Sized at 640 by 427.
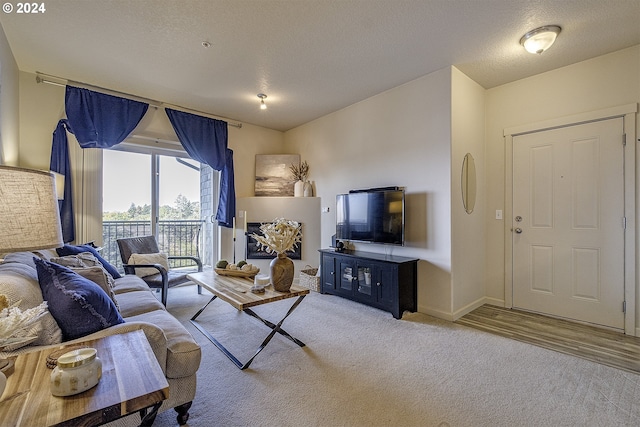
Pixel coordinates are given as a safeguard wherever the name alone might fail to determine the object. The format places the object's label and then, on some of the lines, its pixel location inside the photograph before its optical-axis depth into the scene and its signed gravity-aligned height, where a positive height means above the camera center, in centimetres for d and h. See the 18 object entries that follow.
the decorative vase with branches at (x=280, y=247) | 242 -29
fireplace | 473 -62
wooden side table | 78 -53
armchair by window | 315 -58
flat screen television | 337 -5
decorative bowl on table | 288 -59
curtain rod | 322 +153
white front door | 281 -12
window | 398 +17
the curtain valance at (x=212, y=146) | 426 +103
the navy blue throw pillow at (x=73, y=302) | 136 -42
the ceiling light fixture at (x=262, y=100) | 383 +154
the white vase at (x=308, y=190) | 486 +38
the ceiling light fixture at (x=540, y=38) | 244 +148
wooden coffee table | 221 -66
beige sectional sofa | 128 -69
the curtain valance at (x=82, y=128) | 333 +103
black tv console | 315 -79
